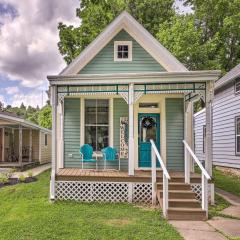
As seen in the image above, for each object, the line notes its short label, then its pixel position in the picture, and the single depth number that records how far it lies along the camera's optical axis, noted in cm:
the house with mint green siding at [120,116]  843
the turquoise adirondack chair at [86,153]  787
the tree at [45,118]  2878
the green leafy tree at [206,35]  1838
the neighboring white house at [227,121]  1132
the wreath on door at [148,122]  867
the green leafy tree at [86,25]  1693
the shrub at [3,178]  973
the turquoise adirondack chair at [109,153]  796
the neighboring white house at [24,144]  1517
